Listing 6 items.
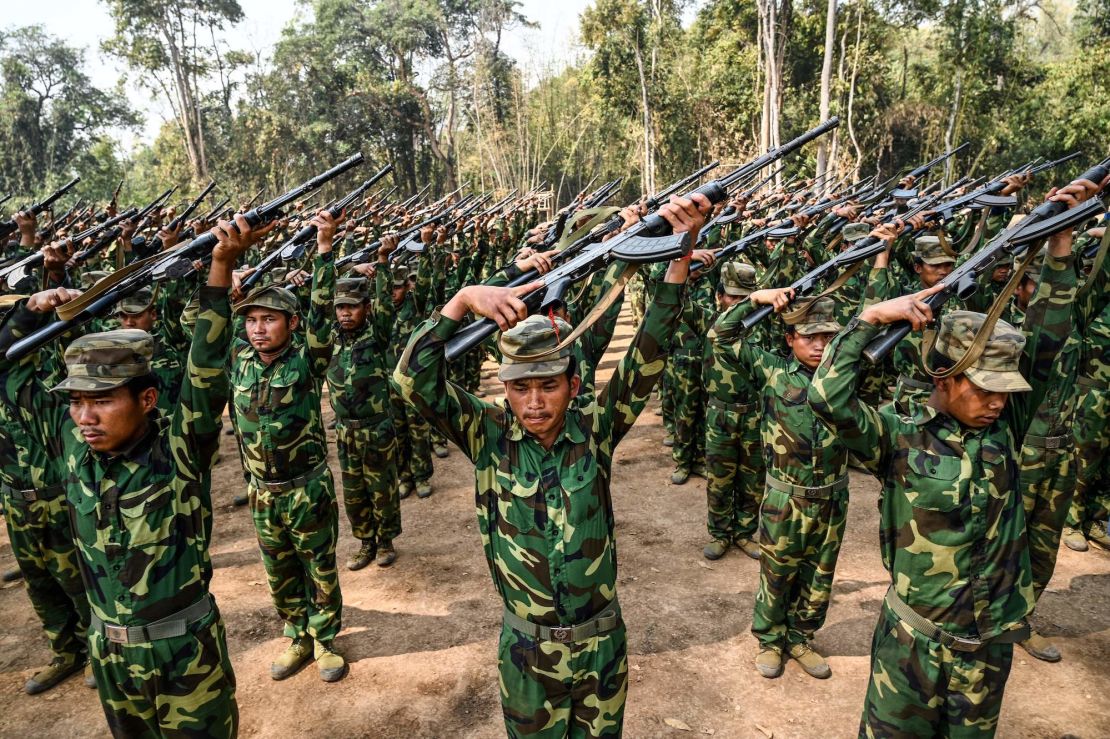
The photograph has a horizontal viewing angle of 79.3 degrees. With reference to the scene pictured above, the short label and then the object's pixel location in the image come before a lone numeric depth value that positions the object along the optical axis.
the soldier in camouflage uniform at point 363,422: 6.23
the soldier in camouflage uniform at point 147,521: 2.94
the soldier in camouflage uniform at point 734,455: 6.20
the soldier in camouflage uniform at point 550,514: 2.80
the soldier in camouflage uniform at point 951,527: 2.88
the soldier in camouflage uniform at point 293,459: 4.67
